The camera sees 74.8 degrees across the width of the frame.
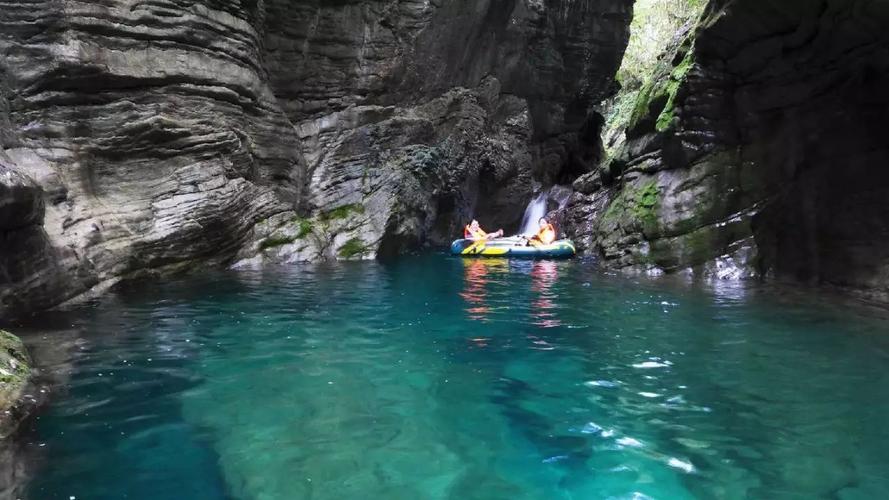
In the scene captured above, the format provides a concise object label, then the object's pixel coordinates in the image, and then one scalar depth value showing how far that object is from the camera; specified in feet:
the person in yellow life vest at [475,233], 65.82
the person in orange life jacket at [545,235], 61.41
